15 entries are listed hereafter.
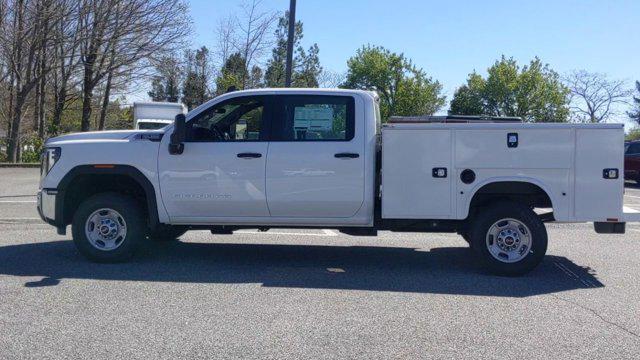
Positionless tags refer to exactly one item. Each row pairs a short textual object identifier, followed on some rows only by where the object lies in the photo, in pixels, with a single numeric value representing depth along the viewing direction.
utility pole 15.70
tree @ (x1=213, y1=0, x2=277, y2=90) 24.17
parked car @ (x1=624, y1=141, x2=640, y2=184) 25.13
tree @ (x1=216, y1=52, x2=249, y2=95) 24.67
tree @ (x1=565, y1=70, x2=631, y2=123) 58.42
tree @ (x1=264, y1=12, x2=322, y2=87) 30.56
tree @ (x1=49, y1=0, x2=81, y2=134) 27.19
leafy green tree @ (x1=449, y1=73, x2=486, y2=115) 62.12
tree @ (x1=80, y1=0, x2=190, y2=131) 27.86
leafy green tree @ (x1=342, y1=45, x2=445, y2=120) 66.00
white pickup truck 7.19
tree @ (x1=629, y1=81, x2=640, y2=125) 80.88
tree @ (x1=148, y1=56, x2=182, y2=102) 29.62
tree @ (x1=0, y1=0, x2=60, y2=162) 26.36
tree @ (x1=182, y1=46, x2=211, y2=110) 29.05
